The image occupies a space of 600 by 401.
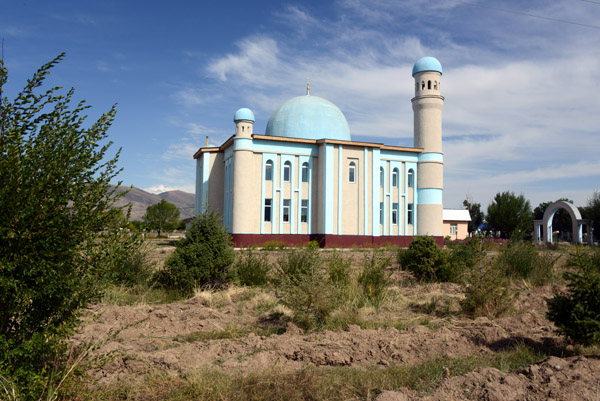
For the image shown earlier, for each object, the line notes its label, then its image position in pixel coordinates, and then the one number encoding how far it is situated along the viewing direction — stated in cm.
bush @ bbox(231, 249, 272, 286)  1095
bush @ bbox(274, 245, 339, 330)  693
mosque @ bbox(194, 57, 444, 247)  2723
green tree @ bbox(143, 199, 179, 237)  5803
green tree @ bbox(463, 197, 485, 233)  6243
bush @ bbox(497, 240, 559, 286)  1122
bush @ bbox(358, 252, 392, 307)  912
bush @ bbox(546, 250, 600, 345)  530
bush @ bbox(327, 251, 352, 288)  956
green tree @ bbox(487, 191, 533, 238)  4659
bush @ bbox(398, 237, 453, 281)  1170
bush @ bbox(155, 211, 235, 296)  998
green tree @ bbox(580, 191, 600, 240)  4247
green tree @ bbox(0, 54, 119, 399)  339
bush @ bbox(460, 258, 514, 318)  772
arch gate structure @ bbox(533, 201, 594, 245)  3306
